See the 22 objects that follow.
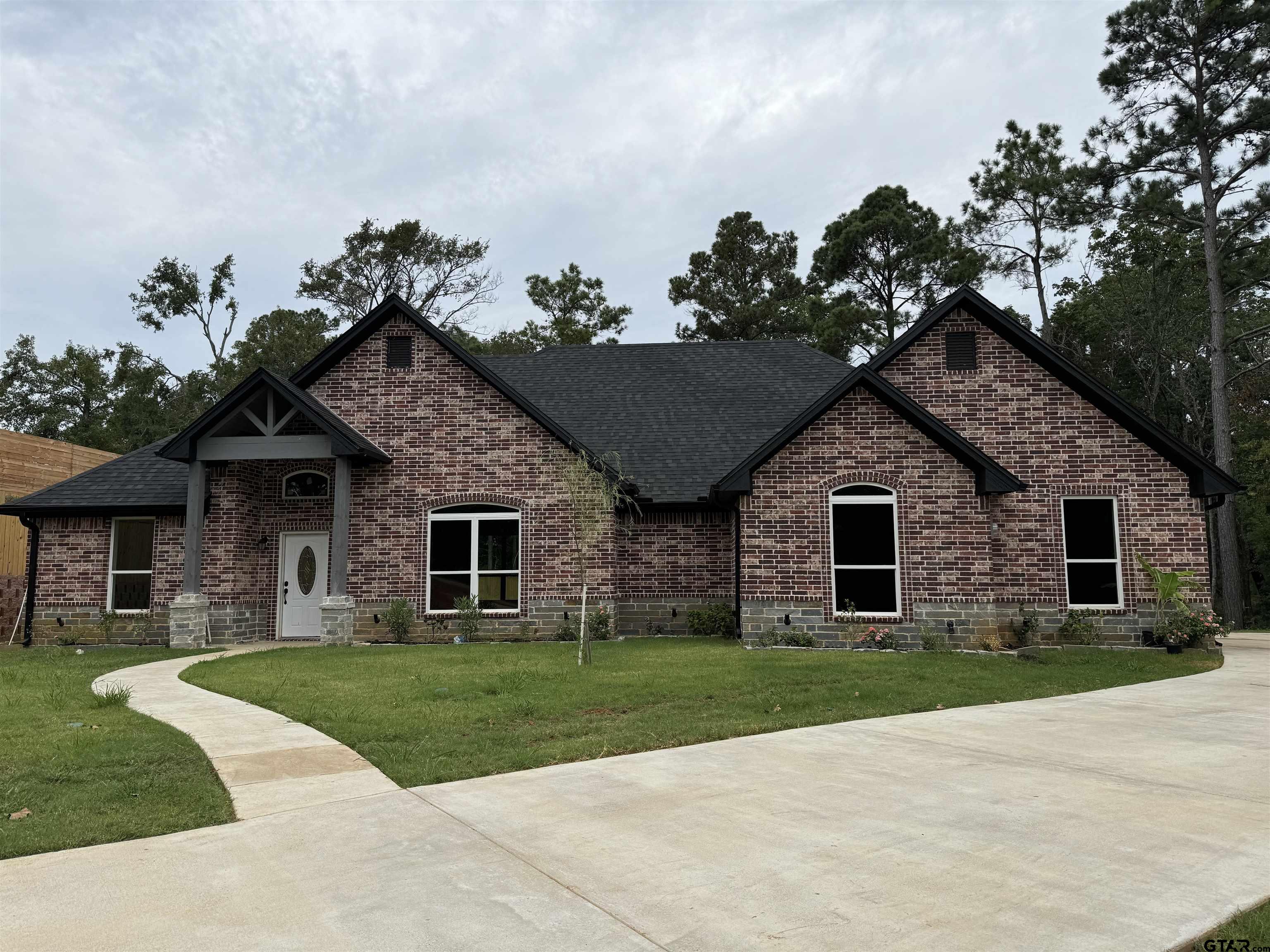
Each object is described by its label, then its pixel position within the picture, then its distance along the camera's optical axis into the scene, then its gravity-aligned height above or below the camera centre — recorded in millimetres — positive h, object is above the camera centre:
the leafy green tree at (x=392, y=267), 40062 +13902
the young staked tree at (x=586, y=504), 12125 +811
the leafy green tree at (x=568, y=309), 44469 +13077
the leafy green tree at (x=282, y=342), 42938 +11187
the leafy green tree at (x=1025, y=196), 34188 +14543
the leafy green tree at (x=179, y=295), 42219 +13396
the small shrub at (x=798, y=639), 14562 -1363
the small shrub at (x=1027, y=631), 15195 -1326
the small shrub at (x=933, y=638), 14258 -1345
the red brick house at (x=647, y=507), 14867 +1030
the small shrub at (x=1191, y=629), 14820 -1281
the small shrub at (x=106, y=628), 17172 -1257
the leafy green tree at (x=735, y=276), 43906 +14654
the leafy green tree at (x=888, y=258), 38531 +13767
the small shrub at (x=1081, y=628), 15289 -1287
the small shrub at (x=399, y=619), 16375 -1072
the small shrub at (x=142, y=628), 17234 -1263
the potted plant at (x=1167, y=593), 14984 -666
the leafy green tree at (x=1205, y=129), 26766 +13976
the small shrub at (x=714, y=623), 17047 -1256
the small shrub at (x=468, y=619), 16641 -1093
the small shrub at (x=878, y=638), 14352 -1346
